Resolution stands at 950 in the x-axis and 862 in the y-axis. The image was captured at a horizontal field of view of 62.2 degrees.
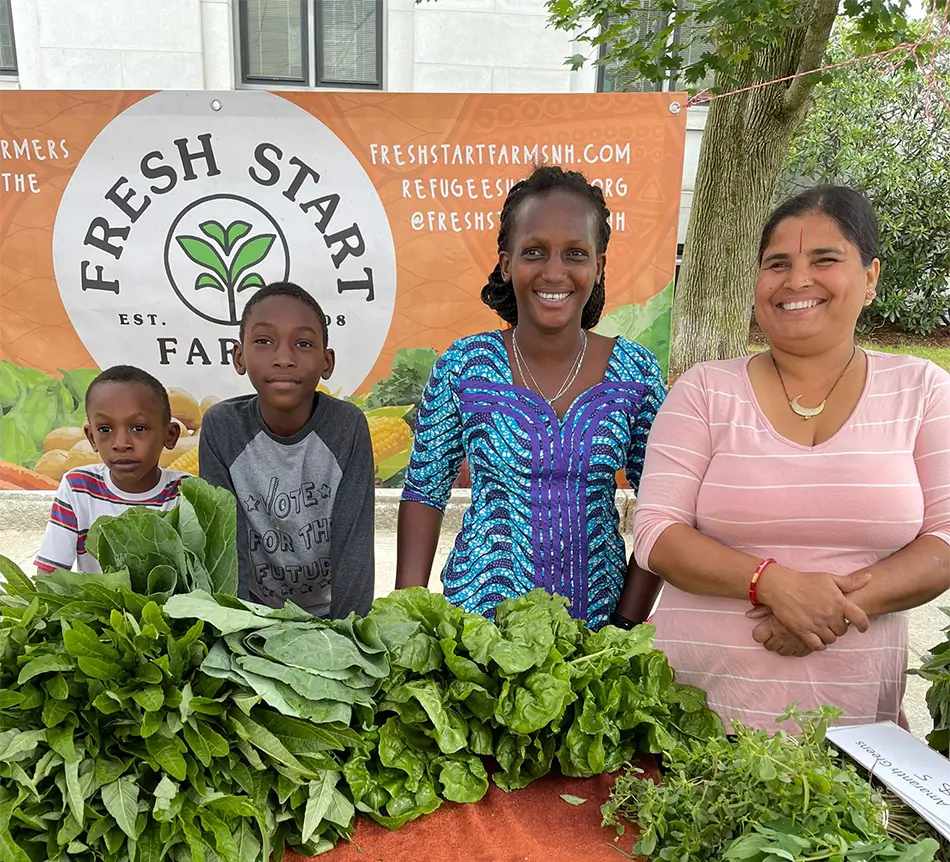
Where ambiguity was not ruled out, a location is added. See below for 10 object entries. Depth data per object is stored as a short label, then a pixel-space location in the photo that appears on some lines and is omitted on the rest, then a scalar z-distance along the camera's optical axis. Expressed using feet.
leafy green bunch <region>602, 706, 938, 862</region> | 3.33
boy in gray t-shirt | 6.40
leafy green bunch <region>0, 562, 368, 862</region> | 3.53
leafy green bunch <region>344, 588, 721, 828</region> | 4.09
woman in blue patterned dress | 5.64
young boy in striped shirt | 7.13
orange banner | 10.40
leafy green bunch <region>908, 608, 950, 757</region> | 4.38
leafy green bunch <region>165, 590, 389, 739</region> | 3.77
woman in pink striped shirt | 4.70
